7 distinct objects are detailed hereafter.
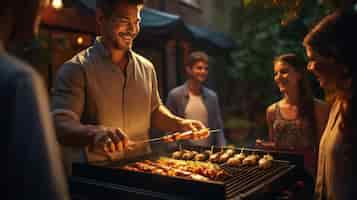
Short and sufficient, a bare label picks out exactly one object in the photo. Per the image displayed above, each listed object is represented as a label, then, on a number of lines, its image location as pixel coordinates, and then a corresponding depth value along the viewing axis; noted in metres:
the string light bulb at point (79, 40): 6.34
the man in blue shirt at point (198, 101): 5.70
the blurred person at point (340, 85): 2.11
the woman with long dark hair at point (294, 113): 4.00
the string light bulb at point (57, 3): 4.42
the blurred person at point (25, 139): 1.18
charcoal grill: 2.19
